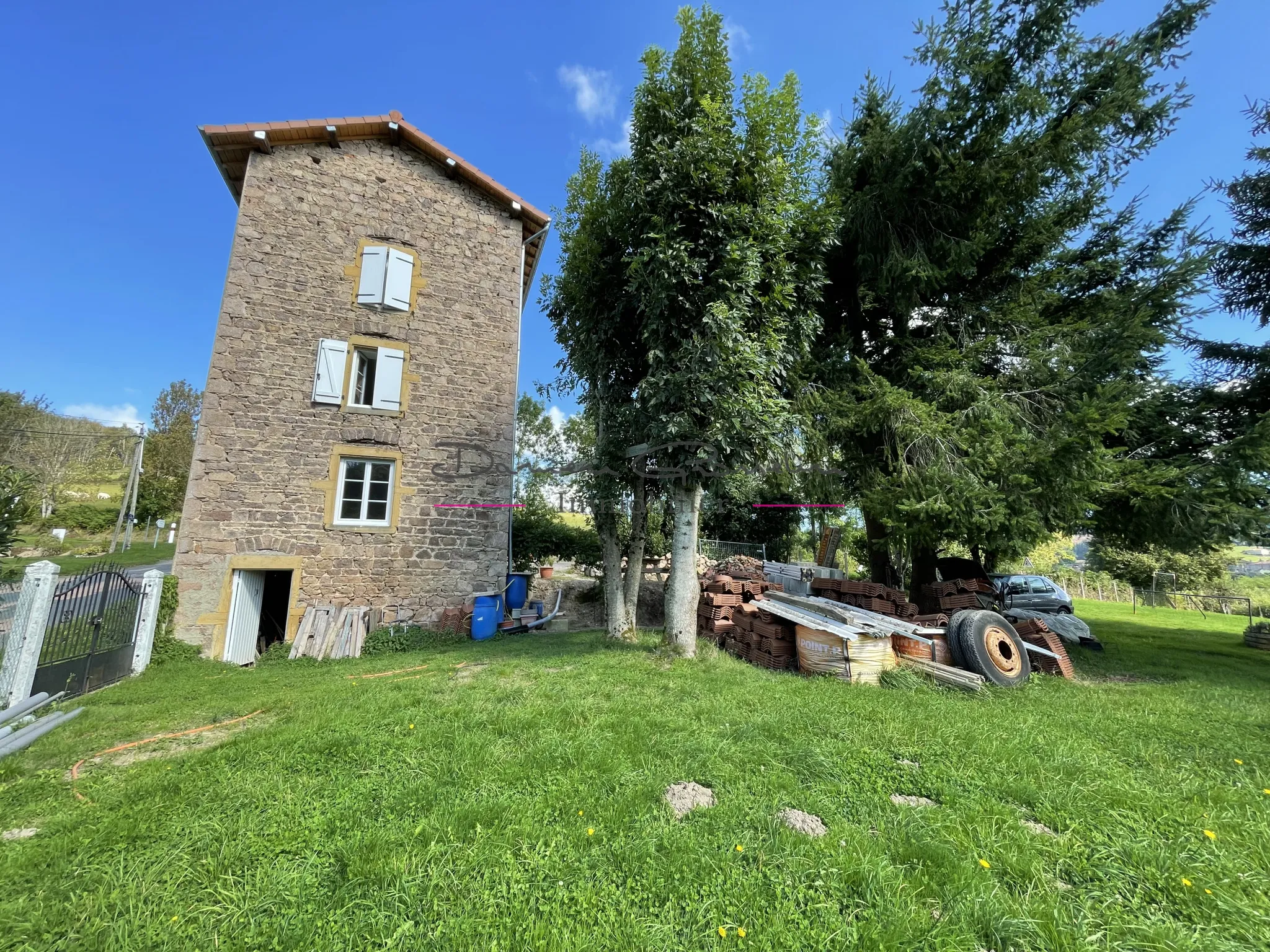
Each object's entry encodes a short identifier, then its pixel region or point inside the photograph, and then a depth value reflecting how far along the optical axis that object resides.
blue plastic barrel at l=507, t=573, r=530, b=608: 11.60
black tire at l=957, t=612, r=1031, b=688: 6.45
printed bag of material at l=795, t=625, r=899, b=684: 6.30
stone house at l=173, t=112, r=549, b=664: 9.57
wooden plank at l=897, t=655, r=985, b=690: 6.01
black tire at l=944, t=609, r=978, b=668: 6.68
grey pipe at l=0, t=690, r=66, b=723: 4.55
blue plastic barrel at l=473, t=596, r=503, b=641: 10.33
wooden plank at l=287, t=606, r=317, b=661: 9.02
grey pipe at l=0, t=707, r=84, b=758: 4.04
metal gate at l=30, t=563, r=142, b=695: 5.61
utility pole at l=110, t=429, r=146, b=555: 18.98
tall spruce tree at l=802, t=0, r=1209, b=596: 7.63
